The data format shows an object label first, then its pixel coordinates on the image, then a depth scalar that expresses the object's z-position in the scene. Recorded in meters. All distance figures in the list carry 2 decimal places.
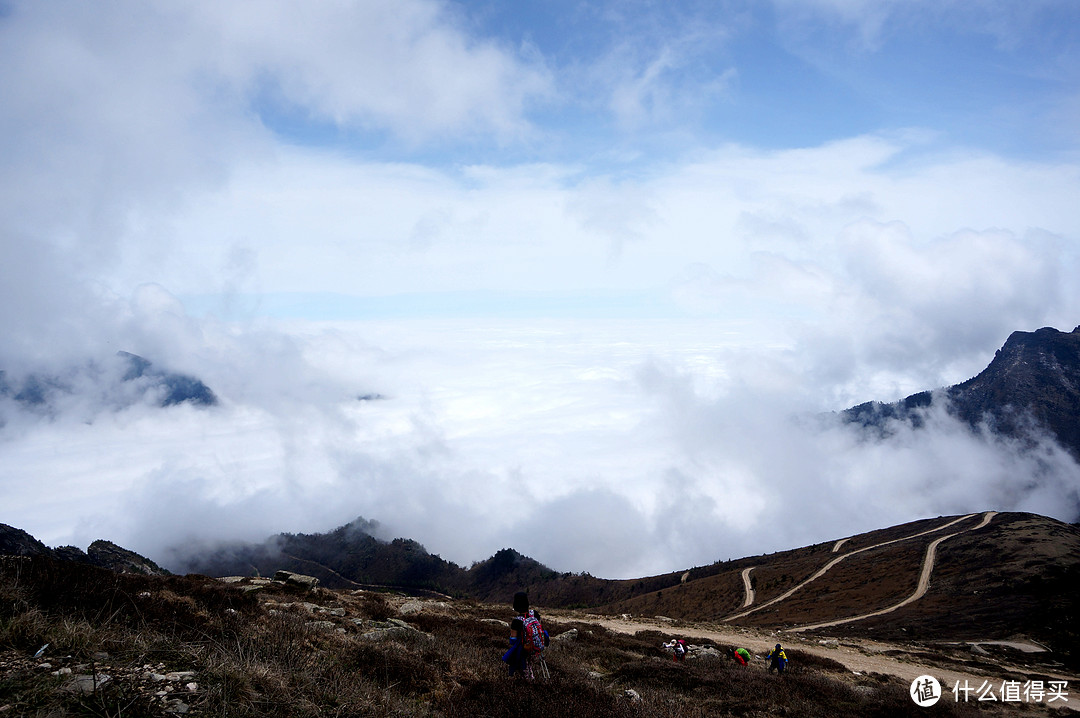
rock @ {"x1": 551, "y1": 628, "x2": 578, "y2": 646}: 17.96
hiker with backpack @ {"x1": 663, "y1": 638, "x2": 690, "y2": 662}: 18.03
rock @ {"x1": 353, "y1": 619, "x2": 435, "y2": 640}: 12.36
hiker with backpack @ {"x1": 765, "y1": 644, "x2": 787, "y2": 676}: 16.78
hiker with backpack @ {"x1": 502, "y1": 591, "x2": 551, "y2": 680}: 8.70
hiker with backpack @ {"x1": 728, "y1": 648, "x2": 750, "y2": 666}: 17.97
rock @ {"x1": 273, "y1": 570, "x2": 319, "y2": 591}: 21.11
